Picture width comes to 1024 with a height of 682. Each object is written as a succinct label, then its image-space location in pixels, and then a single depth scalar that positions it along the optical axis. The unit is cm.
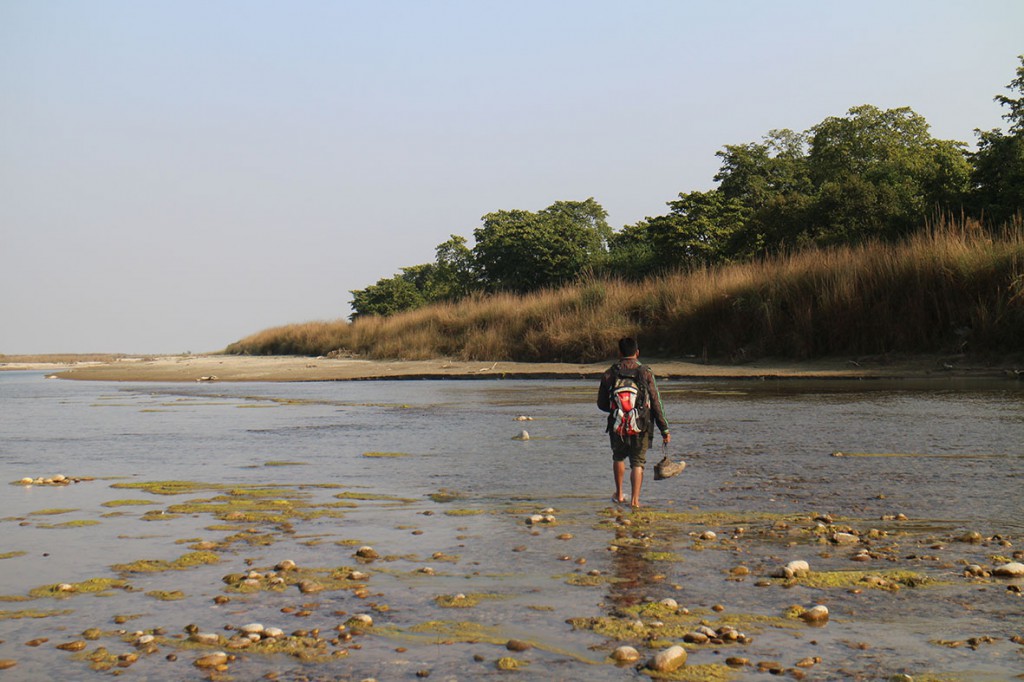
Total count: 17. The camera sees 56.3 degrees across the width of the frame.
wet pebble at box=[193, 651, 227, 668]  425
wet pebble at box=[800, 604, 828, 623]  474
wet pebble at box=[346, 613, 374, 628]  479
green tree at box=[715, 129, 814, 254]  4366
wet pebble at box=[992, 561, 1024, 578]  532
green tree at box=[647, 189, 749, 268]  5153
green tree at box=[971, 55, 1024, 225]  3225
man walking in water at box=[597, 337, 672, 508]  842
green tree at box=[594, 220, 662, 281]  5391
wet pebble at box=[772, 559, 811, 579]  550
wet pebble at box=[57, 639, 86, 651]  448
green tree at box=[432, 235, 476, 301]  6756
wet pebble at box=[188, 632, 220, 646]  455
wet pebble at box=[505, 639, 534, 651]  442
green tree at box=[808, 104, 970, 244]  3681
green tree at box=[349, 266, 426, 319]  7462
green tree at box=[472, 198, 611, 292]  6066
